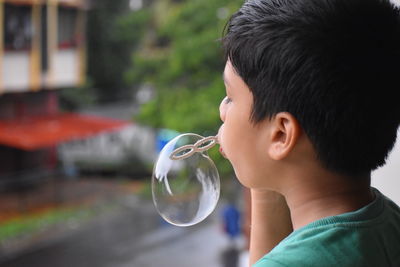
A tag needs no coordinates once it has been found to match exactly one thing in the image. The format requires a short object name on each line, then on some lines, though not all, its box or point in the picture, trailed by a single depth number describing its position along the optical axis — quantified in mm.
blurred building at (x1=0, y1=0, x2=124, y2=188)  13893
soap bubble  1322
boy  1145
